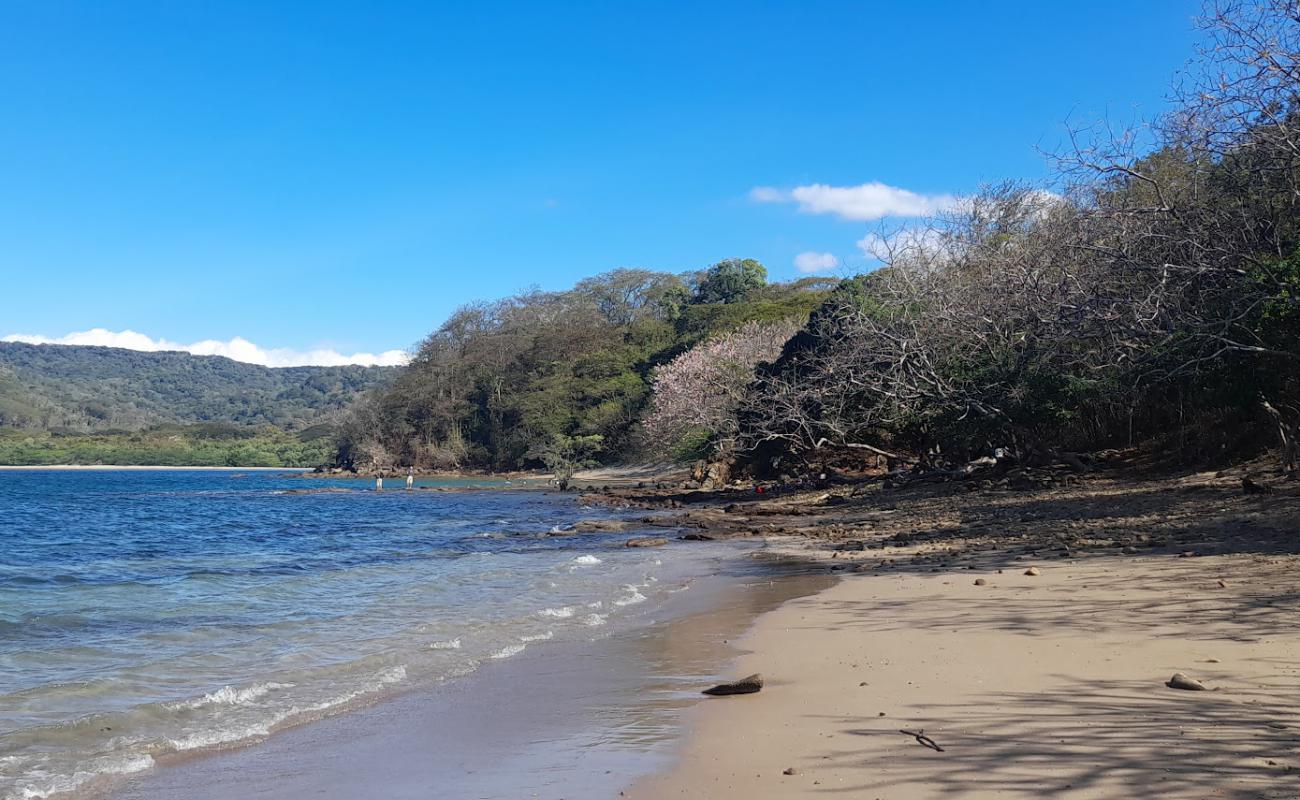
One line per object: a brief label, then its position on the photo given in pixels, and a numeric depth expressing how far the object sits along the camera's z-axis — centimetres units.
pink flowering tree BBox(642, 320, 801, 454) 3412
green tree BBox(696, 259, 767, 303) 8206
